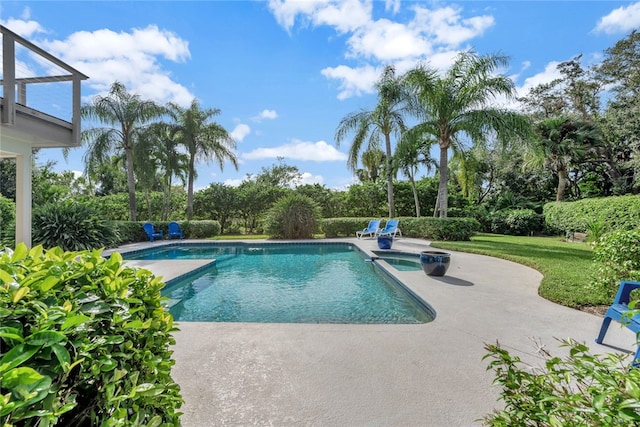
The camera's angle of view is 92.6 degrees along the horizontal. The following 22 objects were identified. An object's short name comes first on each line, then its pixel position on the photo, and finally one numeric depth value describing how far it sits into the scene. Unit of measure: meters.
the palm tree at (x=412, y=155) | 13.13
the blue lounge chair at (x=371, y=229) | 15.16
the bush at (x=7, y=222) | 8.62
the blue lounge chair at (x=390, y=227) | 13.31
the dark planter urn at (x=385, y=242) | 11.05
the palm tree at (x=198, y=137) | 17.53
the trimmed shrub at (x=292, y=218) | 15.43
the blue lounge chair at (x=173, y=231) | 15.62
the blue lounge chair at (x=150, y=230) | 14.77
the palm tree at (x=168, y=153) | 16.75
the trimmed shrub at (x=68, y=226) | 9.50
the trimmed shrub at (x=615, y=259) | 3.92
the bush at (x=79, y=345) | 0.82
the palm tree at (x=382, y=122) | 15.20
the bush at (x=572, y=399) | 0.81
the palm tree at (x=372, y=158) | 16.39
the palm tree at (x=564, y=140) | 16.36
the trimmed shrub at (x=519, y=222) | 17.31
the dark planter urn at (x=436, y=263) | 6.54
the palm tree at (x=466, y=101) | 11.86
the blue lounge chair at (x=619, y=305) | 3.15
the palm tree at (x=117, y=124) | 15.35
